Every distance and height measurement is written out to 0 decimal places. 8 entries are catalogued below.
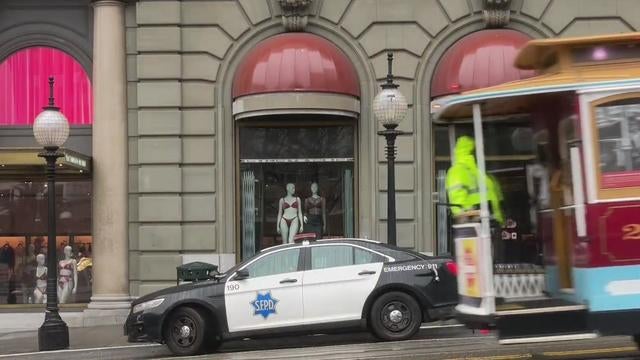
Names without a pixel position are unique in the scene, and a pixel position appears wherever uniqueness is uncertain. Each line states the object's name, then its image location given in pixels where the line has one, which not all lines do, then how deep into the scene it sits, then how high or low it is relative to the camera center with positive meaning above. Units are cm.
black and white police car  1074 -108
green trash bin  1358 -74
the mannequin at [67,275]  1634 -89
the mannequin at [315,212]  1634 +37
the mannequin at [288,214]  1633 +35
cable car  670 +21
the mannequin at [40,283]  1633 -104
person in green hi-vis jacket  736 +45
